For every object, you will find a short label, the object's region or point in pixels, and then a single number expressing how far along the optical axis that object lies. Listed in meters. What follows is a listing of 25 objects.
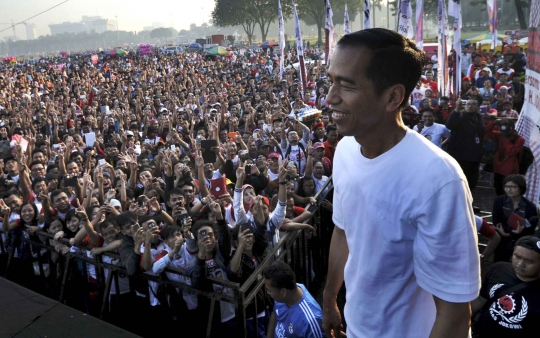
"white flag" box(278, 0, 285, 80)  16.27
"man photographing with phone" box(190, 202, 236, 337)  3.48
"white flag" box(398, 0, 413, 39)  9.55
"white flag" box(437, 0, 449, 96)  10.35
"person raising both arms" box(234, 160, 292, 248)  4.25
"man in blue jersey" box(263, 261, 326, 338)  2.87
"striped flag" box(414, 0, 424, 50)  11.05
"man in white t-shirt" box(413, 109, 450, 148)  7.31
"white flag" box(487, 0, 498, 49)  13.01
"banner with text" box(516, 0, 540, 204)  2.99
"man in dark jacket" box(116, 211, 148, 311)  3.87
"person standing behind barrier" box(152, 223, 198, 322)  3.74
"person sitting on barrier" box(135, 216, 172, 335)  3.77
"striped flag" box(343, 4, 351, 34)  14.16
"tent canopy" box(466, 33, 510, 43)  27.55
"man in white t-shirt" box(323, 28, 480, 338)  1.22
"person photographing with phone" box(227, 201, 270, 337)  3.64
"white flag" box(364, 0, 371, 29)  10.97
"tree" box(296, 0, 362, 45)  55.28
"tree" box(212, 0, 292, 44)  60.00
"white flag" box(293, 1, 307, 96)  13.16
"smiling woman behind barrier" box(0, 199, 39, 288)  5.24
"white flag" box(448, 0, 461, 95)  10.35
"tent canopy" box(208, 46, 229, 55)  38.39
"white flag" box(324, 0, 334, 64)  14.15
